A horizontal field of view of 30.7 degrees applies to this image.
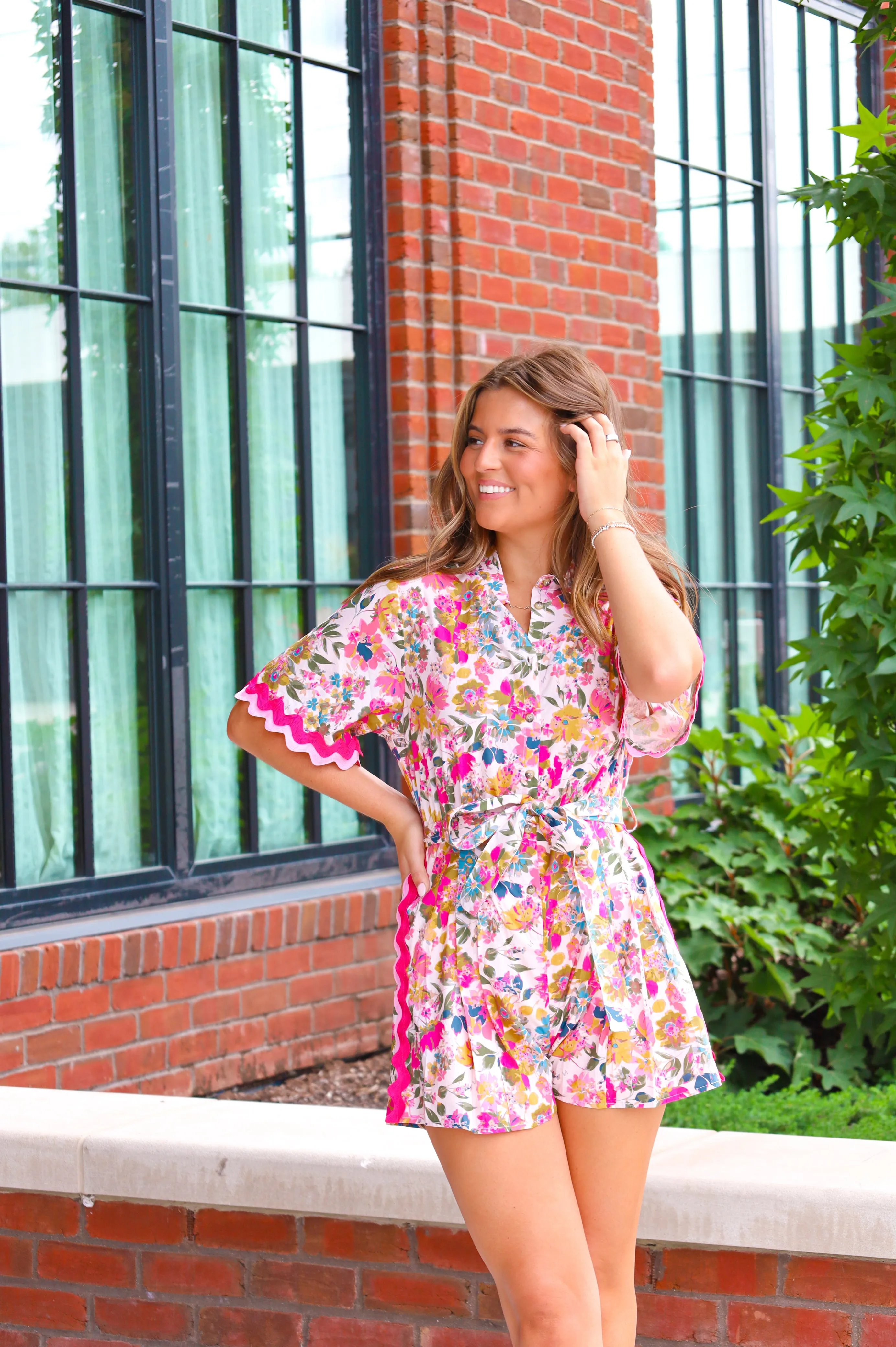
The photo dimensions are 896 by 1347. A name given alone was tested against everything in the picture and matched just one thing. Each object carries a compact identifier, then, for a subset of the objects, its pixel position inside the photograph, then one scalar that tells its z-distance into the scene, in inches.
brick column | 218.8
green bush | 189.2
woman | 85.7
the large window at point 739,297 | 287.0
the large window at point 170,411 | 182.2
